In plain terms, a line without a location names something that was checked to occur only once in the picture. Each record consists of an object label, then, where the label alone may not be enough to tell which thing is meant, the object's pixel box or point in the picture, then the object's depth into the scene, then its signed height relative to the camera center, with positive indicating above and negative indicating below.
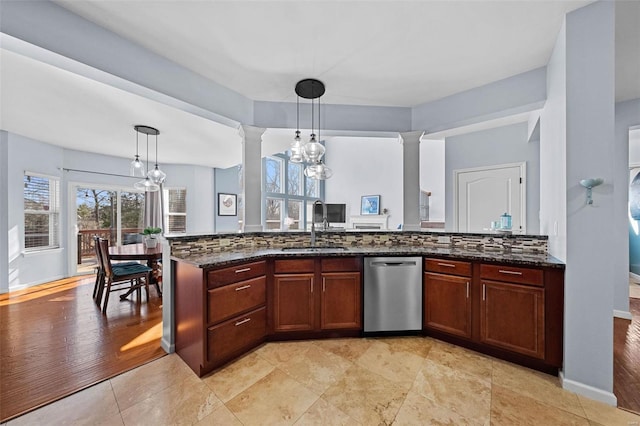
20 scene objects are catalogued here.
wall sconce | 1.61 +0.18
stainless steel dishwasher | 2.46 -0.79
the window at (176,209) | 6.31 +0.07
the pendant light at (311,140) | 2.47 +0.74
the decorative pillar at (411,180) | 3.07 +0.38
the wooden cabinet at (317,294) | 2.39 -0.79
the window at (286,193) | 7.41 +0.59
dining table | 3.26 -0.55
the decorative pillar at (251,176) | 2.93 +0.41
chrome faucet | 2.92 -0.12
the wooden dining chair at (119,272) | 3.25 -0.82
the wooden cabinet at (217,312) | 1.89 -0.81
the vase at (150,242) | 3.85 -0.46
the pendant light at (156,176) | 3.85 +0.56
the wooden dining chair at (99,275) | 3.41 -0.87
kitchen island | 1.90 -0.71
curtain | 5.93 +0.07
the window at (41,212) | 4.30 +0.00
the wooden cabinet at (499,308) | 1.87 -0.80
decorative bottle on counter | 2.67 -0.11
